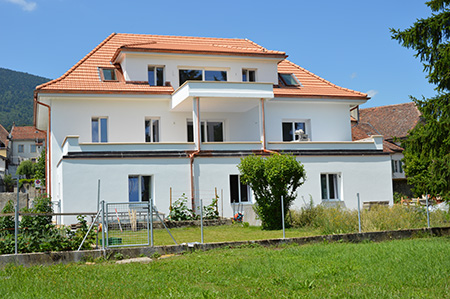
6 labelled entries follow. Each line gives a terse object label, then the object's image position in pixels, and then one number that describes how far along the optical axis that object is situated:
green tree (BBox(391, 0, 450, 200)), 14.83
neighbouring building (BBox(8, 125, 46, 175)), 111.69
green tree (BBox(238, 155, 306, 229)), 20.19
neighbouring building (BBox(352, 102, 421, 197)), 49.82
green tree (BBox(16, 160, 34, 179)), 91.69
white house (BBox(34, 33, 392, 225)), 24.25
